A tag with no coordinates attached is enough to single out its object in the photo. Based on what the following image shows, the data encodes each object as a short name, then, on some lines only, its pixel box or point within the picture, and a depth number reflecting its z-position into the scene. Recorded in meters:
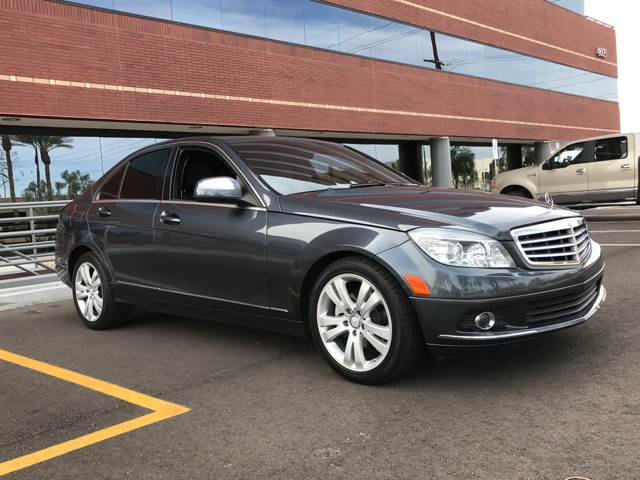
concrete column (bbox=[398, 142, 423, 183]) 25.75
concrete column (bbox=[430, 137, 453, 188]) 24.69
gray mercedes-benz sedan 3.42
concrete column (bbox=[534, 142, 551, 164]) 31.50
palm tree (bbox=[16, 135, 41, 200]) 14.54
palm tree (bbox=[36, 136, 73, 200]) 14.73
